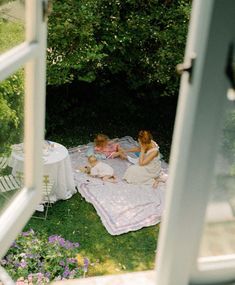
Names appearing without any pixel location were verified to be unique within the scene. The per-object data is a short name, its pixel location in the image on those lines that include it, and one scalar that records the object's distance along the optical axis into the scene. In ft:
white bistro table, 19.85
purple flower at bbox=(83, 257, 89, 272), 16.35
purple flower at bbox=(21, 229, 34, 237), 16.71
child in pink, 23.24
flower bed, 14.38
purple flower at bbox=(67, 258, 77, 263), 15.74
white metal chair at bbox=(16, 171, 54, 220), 19.10
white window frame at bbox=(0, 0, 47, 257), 5.74
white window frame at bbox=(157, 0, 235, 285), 4.33
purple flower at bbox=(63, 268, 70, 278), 14.99
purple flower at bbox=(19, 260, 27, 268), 14.59
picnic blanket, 19.25
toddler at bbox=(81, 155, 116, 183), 21.66
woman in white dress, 21.76
